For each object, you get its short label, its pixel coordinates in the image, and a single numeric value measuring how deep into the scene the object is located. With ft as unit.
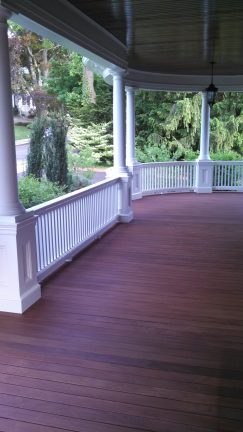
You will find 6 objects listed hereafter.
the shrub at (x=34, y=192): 21.79
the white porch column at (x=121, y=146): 23.03
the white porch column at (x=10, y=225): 11.21
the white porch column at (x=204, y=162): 34.63
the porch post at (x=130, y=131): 31.42
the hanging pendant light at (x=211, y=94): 25.91
